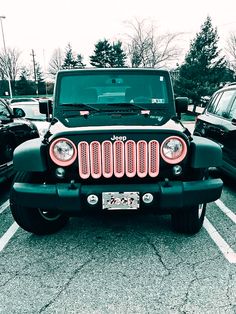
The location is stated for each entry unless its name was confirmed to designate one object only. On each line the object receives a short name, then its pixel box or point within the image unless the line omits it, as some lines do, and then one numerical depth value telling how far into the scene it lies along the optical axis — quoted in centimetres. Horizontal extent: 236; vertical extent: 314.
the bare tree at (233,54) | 4020
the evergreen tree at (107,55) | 4362
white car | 786
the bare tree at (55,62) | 6281
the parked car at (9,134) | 471
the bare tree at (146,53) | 3962
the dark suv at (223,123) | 475
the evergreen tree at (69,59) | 5674
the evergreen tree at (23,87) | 5344
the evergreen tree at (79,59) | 5744
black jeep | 282
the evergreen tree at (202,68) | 3031
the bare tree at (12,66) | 5572
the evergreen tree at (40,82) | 5697
